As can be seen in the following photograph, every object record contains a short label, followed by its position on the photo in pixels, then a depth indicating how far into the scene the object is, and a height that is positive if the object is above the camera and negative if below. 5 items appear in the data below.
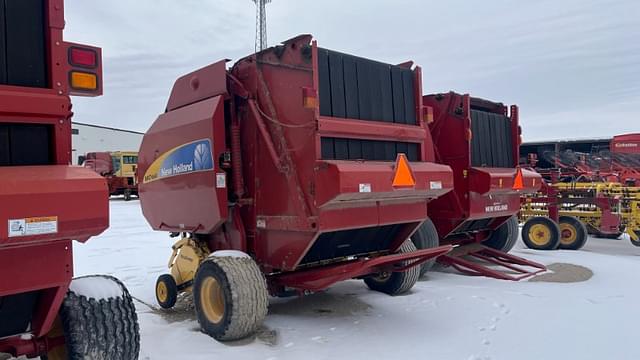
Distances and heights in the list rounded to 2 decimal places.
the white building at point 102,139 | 39.41 +4.74
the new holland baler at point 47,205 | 2.16 -0.03
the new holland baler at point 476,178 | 6.67 +0.06
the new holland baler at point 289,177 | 4.18 +0.11
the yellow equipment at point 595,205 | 9.52 -0.49
